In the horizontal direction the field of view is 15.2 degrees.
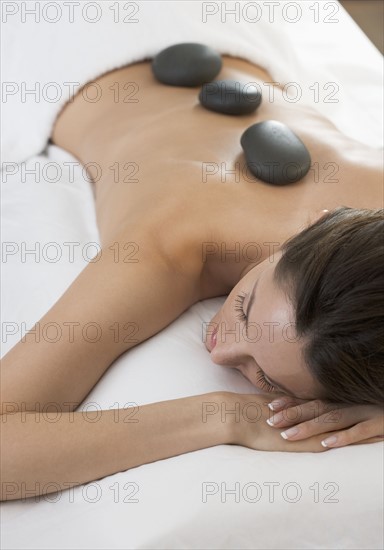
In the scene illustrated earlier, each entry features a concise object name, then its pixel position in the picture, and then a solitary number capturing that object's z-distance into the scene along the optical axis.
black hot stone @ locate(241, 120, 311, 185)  1.44
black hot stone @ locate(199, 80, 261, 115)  1.55
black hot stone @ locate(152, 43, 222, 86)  1.62
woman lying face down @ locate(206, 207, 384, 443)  1.20
